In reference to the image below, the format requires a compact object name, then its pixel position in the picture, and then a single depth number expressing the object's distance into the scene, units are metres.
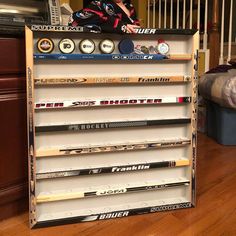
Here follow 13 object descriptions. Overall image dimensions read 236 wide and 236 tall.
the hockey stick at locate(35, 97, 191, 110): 0.99
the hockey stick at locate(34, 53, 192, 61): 0.96
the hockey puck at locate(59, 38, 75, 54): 0.97
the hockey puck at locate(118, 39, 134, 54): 1.02
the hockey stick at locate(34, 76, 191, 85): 0.98
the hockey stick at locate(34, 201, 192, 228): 1.04
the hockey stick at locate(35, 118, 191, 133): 1.00
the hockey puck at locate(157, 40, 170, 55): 1.06
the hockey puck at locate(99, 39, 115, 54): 1.01
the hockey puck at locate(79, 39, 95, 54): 0.99
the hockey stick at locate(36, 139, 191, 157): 1.01
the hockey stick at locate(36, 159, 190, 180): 1.02
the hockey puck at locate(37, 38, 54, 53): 0.96
